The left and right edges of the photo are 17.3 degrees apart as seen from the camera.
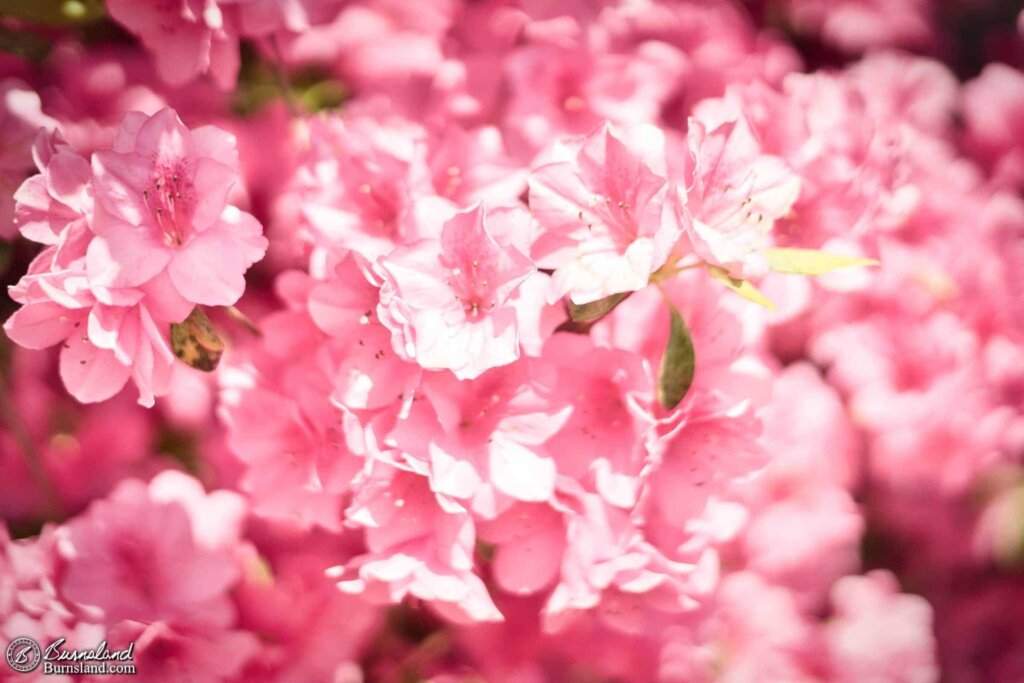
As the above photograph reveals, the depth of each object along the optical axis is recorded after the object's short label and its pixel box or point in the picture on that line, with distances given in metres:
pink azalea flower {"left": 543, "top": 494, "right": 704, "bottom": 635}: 1.03
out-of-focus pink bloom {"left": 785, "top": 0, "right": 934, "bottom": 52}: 1.16
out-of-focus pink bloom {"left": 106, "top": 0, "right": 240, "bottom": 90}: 1.06
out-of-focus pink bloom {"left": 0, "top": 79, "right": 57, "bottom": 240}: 1.06
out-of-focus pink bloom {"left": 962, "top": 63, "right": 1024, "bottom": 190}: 1.16
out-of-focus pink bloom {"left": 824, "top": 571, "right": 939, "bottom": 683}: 1.08
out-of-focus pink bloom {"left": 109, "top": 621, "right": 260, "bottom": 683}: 1.04
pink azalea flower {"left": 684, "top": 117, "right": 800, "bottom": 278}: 1.01
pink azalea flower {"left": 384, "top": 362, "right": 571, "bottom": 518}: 1.02
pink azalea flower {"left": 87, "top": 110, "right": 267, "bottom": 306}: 1.01
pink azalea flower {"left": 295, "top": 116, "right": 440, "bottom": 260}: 1.05
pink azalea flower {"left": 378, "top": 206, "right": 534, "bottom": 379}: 1.01
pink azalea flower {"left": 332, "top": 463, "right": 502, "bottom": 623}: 1.02
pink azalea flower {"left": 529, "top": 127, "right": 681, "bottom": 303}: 1.01
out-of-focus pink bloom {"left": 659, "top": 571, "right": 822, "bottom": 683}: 1.08
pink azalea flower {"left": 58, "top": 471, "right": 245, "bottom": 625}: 1.05
